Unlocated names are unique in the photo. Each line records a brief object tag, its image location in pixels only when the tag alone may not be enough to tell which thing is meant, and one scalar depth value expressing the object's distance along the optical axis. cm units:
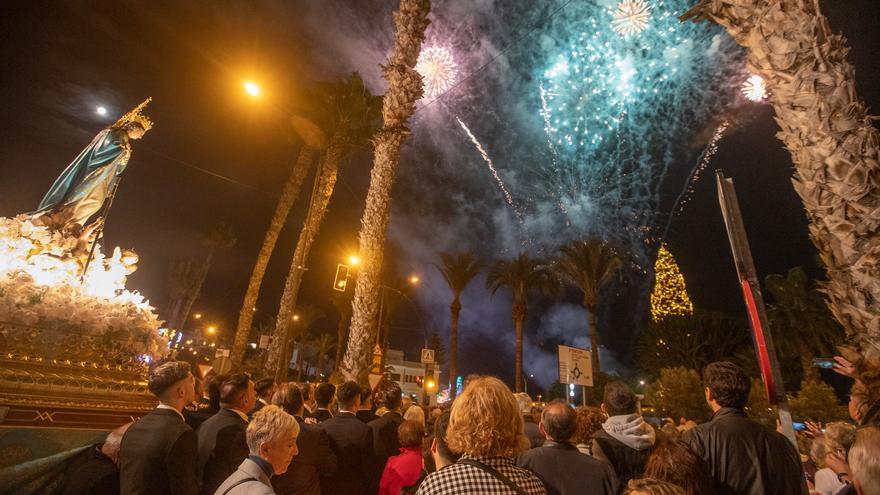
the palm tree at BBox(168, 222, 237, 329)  4197
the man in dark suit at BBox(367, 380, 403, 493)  515
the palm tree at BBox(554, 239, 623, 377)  2834
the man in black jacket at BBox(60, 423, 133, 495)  318
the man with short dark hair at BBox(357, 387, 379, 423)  554
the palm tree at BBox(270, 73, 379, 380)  1803
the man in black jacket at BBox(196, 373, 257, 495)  389
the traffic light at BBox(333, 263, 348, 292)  1295
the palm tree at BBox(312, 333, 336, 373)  5133
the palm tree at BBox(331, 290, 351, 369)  3309
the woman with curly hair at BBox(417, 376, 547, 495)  208
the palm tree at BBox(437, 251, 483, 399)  2980
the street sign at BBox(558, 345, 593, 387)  1014
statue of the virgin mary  598
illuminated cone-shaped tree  4112
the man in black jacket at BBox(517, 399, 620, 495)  304
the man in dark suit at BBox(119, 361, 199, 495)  305
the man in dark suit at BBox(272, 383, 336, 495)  409
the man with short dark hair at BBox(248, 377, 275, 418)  565
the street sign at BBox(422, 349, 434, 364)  1830
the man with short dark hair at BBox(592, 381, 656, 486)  353
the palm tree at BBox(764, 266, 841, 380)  3072
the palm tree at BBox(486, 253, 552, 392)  3108
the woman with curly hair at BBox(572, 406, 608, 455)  431
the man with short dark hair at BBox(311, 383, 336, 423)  551
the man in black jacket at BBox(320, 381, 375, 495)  475
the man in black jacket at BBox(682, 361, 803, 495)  305
